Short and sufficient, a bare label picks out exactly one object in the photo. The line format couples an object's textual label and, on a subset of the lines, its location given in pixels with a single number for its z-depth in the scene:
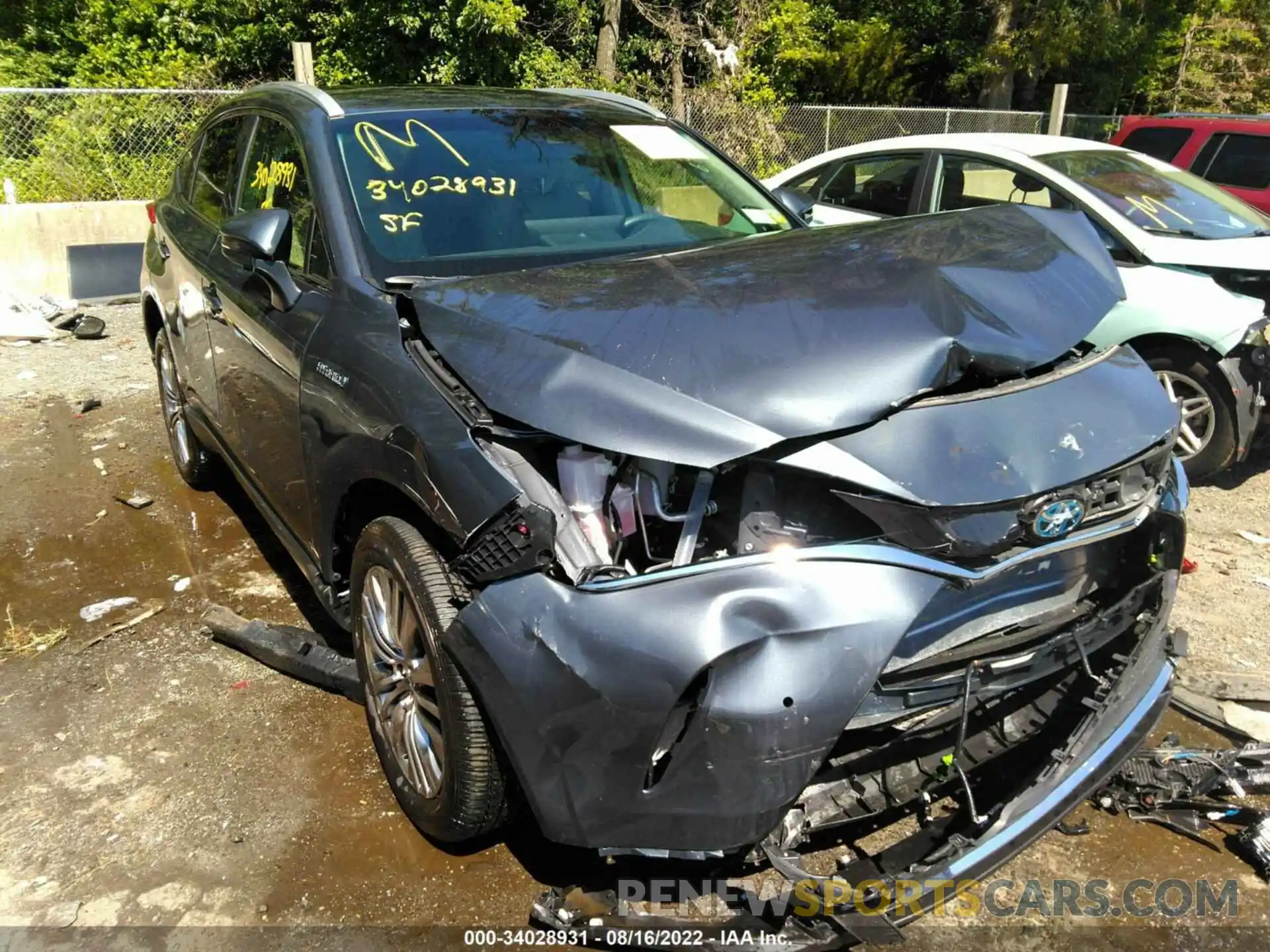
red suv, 9.16
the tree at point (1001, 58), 19.61
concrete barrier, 9.34
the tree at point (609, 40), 15.50
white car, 5.20
